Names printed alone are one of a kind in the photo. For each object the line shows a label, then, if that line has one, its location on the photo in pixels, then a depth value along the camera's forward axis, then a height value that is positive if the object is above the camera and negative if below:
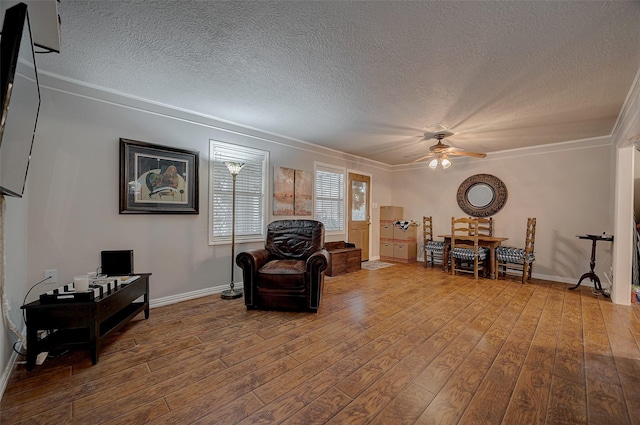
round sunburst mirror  5.08 +0.36
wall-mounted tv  1.03 +0.54
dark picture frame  2.85 +0.37
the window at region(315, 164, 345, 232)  5.10 +0.29
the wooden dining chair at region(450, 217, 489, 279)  4.46 -0.69
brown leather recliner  2.88 -0.80
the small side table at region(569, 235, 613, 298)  3.63 -0.87
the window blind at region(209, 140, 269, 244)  3.59 +0.27
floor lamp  3.39 -0.27
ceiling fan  3.88 +0.91
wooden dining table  4.48 -0.55
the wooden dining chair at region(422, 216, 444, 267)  5.33 -0.69
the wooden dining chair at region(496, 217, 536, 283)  4.27 -0.71
